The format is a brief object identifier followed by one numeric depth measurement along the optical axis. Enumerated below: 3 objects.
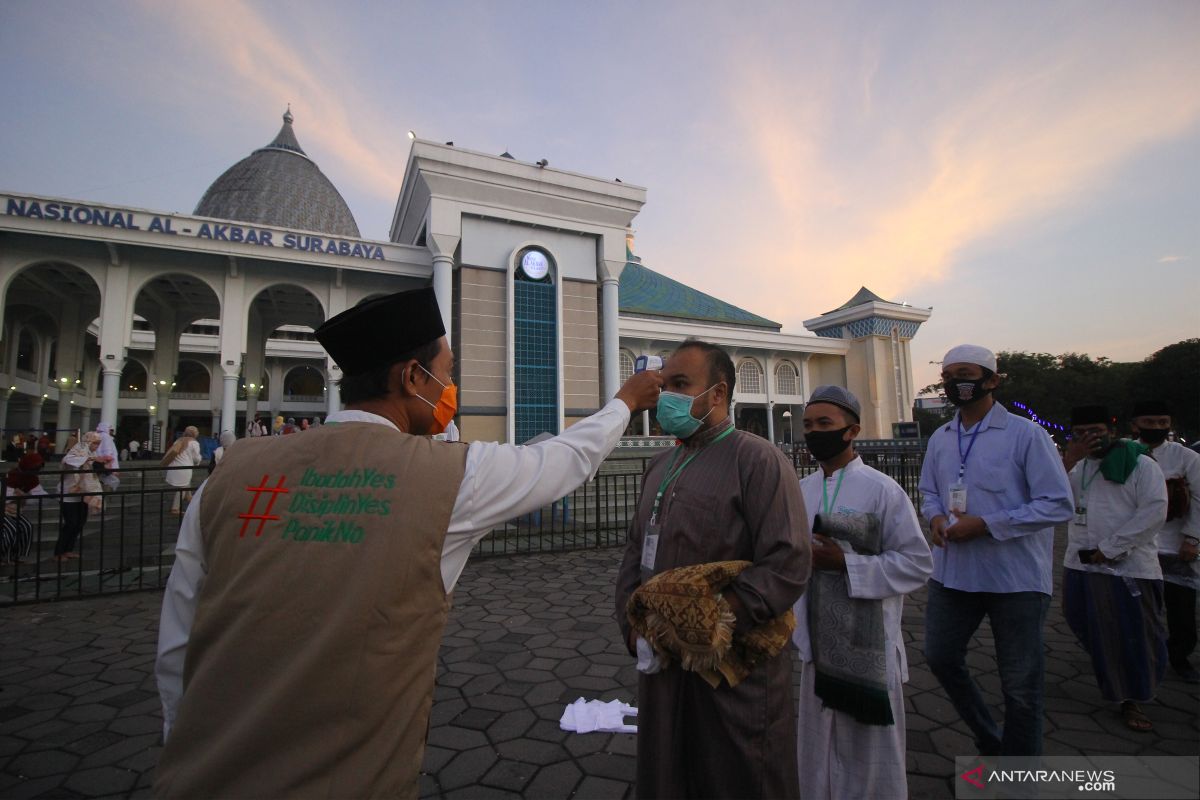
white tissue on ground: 3.16
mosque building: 15.04
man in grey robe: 1.81
